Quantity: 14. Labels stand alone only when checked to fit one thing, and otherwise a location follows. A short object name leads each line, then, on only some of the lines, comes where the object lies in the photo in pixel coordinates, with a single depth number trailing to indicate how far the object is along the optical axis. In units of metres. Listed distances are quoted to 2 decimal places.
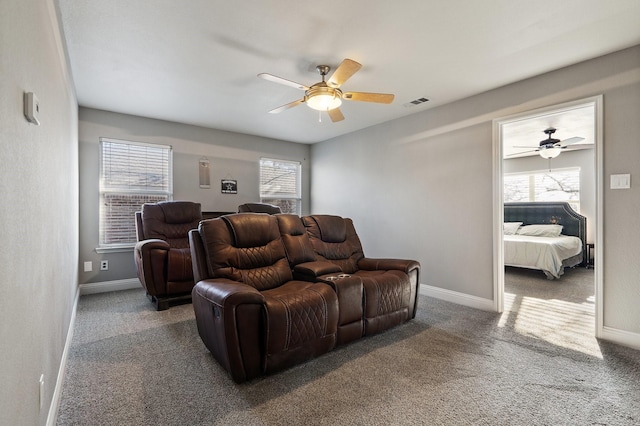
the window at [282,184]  5.68
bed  4.94
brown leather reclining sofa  1.91
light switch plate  2.54
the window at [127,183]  4.18
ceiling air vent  3.73
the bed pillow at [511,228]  6.61
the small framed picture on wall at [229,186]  5.17
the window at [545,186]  6.43
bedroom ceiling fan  4.85
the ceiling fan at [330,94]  2.43
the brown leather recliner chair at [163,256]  3.35
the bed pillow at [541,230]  6.12
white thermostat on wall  1.12
